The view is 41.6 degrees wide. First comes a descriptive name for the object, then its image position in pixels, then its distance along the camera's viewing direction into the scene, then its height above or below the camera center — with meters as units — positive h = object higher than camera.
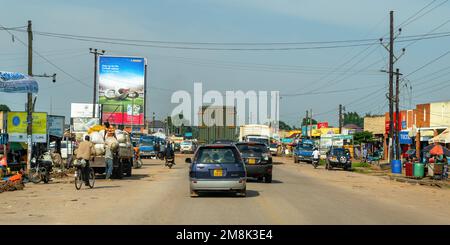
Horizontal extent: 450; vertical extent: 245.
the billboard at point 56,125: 38.75 +0.37
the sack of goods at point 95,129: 27.42 +0.10
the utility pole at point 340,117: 89.82 +2.65
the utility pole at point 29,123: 31.11 +0.39
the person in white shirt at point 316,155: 49.22 -1.74
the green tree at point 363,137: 76.56 -0.29
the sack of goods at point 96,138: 26.33 -0.30
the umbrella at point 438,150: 33.50 -0.84
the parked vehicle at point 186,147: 79.49 -1.95
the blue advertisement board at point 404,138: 59.12 -0.28
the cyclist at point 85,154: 21.80 -0.85
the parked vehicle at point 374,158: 59.85 -2.42
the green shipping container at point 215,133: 55.62 -0.03
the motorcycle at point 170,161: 41.50 -2.02
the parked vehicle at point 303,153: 59.00 -1.90
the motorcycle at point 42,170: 24.70 -1.66
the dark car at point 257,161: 25.27 -1.18
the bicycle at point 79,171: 21.55 -1.47
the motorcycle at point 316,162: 49.22 -2.32
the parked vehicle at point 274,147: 76.84 -1.86
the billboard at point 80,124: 60.70 +0.73
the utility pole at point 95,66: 58.60 +6.60
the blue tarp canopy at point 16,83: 28.20 +2.31
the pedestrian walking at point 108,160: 26.19 -1.27
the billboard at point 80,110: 89.56 +3.21
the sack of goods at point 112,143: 26.64 -0.52
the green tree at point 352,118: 185.77 +5.30
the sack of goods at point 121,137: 29.03 -0.27
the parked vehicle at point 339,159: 46.62 -1.94
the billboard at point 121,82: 61.19 +5.12
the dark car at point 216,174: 17.89 -1.25
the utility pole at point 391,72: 45.45 +4.92
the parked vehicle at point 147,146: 64.00 -1.58
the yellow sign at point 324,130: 104.15 +0.75
